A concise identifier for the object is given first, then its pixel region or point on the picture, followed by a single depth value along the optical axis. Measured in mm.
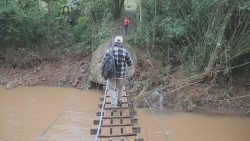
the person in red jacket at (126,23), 18203
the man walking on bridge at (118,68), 8977
